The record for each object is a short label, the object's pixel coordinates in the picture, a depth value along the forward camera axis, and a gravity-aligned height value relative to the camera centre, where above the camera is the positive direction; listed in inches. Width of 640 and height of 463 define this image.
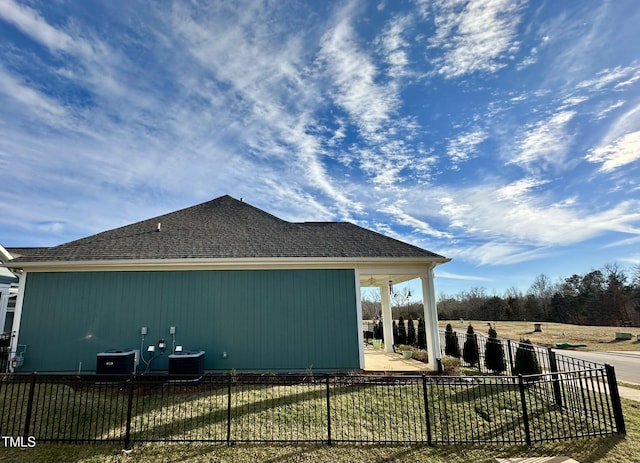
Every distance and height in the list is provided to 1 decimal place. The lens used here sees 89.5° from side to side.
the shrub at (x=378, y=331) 748.0 -68.1
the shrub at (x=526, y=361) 324.2 -63.7
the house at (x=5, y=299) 434.9 +23.3
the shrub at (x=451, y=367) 379.5 -81.2
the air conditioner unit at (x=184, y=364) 327.9 -56.3
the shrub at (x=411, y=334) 656.4 -66.5
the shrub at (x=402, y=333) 695.1 -67.9
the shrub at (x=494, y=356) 427.5 -75.8
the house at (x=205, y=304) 369.7 +3.9
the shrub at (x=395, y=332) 724.4 -70.7
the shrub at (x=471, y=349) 466.3 -72.2
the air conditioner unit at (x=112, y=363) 323.9 -52.5
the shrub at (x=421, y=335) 592.6 -63.6
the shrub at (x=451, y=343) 526.3 -70.9
